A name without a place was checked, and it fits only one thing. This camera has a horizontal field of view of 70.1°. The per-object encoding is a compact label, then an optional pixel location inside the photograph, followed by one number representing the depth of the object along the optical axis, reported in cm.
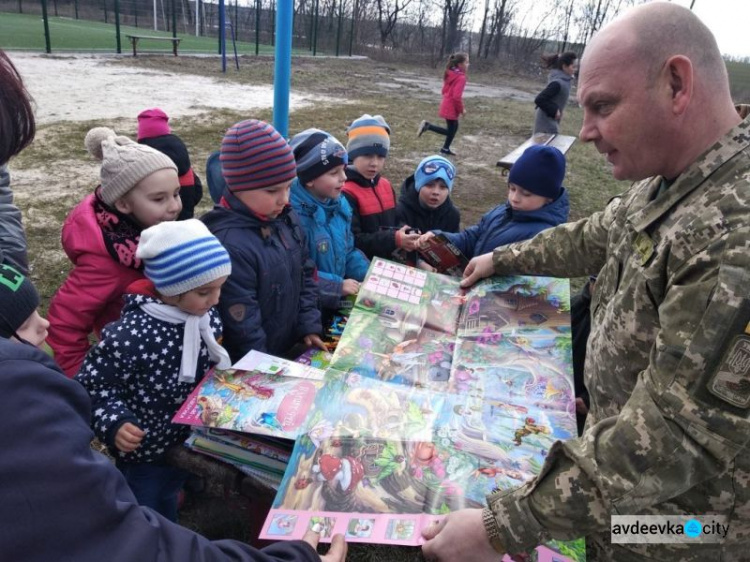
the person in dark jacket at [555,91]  827
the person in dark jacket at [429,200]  327
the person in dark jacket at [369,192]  313
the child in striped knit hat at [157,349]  172
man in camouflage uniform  106
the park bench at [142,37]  1770
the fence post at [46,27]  1420
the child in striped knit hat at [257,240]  207
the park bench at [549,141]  696
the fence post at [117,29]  1690
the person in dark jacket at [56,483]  69
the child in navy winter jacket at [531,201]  256
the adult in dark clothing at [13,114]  98
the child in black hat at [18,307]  121
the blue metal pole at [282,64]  316
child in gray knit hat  210
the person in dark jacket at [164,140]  335
